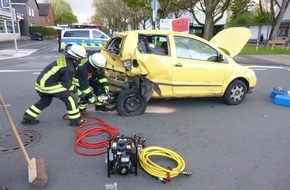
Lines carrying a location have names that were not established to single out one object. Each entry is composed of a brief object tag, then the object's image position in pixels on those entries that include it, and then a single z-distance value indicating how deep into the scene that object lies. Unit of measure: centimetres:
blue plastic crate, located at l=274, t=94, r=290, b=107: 612
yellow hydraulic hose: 309
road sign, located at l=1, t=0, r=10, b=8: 1426
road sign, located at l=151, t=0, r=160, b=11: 1202
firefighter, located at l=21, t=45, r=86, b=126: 430
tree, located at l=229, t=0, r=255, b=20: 2307
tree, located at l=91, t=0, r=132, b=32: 4216
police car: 1725
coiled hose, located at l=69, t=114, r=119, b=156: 382
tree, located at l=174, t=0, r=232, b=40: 1762
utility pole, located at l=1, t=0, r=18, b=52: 1481
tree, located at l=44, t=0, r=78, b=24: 8104
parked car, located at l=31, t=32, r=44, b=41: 4009
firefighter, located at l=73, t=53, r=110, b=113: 480
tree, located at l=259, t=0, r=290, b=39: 2484
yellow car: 514
